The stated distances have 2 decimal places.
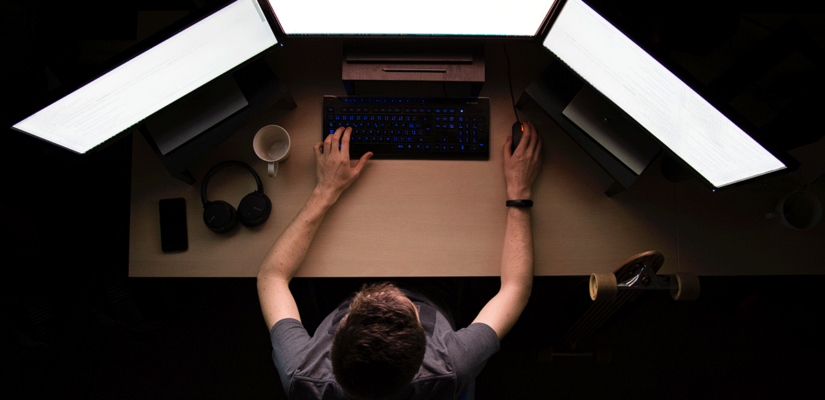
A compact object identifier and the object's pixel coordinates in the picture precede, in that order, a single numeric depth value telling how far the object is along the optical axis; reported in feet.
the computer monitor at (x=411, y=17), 2.80
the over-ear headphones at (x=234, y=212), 3.21
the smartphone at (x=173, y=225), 3.32
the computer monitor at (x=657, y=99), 2.58
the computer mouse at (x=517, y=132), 3.41
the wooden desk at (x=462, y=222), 3.36
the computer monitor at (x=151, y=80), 2.55
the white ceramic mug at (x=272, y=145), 3.26
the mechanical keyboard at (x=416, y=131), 3.45
